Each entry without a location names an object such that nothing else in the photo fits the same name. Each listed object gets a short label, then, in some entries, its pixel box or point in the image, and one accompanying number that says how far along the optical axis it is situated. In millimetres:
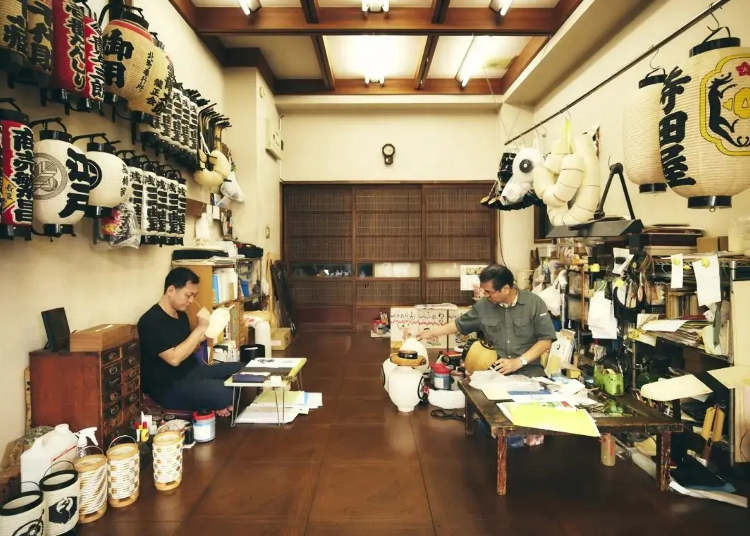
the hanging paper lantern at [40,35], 1955
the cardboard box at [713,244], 2809
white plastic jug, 2002
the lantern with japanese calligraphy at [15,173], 1872
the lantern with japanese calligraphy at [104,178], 2455
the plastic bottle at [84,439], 2279
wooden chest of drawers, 2330
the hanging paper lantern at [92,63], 2307
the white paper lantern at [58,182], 2109
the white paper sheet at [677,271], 2805
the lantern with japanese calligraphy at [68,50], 2150
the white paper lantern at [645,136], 2396
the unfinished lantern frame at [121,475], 2180
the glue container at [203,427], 2939
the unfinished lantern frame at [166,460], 2336
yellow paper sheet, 2092
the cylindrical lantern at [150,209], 3033
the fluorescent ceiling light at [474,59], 5285
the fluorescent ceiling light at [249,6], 4297
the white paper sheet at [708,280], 2486
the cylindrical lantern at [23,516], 1634
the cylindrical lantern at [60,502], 1854
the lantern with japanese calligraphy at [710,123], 1978
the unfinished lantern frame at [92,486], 2043
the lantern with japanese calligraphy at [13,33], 1789
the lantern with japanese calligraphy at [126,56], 2598
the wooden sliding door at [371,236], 7113
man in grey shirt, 3154
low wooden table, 2158
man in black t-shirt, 2936
